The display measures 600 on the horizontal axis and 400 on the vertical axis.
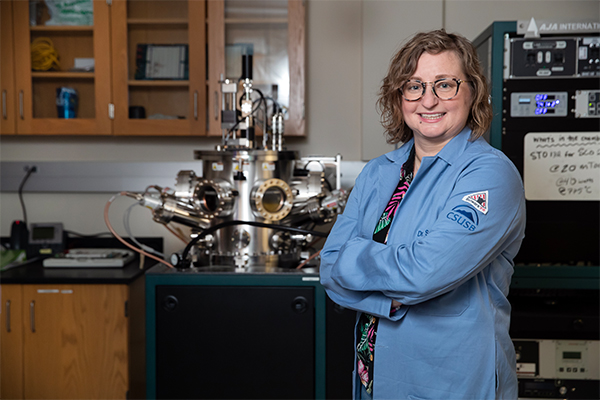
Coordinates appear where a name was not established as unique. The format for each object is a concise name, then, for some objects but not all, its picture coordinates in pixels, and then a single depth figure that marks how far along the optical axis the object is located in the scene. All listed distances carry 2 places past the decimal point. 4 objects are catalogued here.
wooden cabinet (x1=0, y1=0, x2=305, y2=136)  2.19
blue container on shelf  2.27
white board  1.55
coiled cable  2.25
